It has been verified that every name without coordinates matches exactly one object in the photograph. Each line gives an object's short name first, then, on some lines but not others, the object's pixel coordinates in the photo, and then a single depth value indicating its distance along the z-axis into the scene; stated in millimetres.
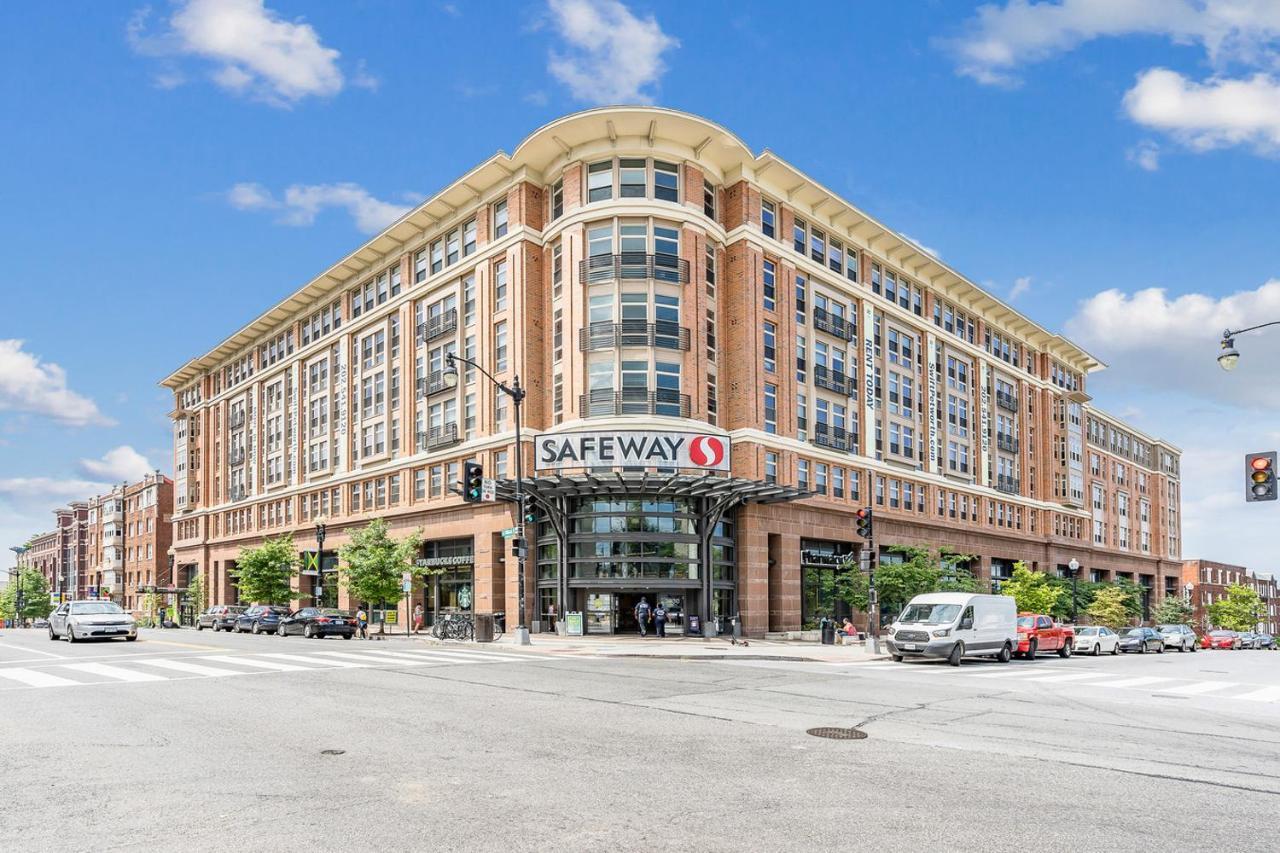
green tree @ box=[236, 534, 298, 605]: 64500
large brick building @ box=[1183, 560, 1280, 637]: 125188
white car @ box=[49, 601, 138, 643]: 33562
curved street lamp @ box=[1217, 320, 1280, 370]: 21234
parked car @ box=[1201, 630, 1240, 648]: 58938
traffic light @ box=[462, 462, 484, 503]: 31297
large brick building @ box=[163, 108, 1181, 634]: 42531
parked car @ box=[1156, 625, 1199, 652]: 47122
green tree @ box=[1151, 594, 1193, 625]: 85625
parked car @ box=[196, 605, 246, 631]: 54125
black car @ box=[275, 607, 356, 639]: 42125
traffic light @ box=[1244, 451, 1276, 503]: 20938
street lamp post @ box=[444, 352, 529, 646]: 33969
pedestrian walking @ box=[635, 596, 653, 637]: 40406
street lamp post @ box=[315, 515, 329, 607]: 48638
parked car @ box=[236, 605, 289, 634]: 48688
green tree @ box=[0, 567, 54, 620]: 123850
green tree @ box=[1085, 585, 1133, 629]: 69312
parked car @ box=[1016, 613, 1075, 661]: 31328
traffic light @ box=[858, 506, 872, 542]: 32844
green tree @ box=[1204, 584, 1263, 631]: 111688
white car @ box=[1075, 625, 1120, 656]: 37812
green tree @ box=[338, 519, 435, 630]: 48094
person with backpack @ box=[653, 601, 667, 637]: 40719
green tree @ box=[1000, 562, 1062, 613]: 56562
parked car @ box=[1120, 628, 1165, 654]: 42469
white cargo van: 27000
